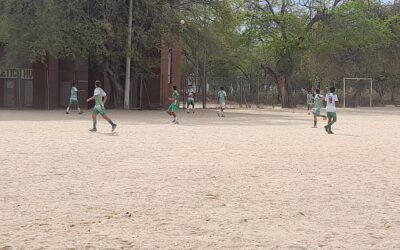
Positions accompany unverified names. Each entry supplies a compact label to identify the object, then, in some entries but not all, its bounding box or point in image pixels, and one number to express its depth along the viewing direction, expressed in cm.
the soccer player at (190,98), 3384
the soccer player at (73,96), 2967
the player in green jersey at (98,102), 1852
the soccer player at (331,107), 2008
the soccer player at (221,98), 3053
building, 3900
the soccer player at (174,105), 2387
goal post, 4881
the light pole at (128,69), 3288
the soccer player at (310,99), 3531
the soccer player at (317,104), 2295
